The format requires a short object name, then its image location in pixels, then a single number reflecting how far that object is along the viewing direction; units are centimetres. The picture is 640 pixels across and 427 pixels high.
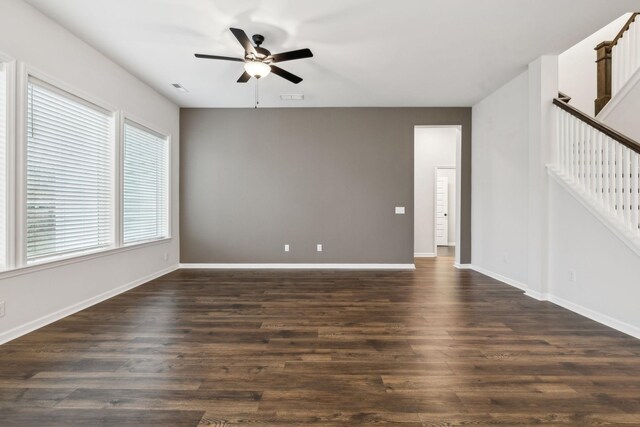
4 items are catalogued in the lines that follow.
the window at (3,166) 262
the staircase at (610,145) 283
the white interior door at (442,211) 903
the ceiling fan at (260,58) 313
